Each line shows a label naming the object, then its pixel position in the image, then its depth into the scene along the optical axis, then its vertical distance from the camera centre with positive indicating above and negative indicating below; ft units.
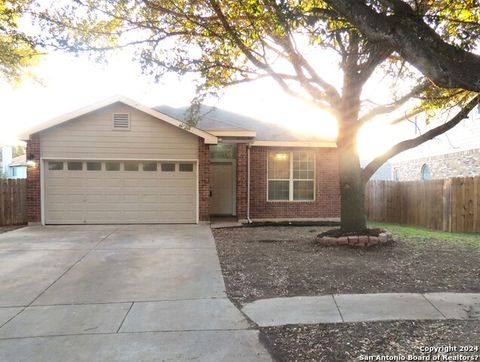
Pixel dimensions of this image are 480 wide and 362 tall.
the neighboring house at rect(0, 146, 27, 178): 121.49 +3.46
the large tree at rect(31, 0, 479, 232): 28.04 +8.71
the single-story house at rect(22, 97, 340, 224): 43.16 +0.95
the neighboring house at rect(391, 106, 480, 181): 57.82 +2.85
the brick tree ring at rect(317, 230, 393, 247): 30.37 -5.20
